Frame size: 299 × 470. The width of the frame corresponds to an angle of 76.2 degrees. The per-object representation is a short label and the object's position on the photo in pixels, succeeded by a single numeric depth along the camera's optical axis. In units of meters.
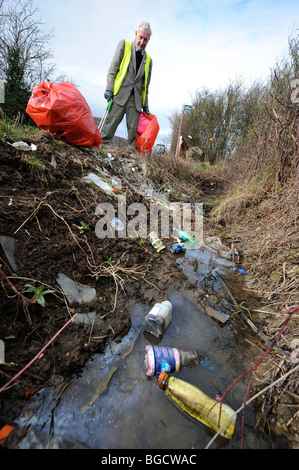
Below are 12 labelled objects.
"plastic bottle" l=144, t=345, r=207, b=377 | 1.09
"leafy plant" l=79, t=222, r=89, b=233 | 1.80
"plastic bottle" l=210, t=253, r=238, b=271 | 2.21
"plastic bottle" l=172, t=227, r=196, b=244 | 2.56
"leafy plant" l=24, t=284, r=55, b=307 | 1.14
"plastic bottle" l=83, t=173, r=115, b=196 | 2.65
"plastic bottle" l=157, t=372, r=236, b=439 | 0.91
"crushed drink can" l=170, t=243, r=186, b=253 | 2.26
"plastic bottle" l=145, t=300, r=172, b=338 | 1.32
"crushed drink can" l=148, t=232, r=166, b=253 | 2.19
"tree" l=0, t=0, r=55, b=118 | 8.81
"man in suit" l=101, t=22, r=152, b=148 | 3.49
